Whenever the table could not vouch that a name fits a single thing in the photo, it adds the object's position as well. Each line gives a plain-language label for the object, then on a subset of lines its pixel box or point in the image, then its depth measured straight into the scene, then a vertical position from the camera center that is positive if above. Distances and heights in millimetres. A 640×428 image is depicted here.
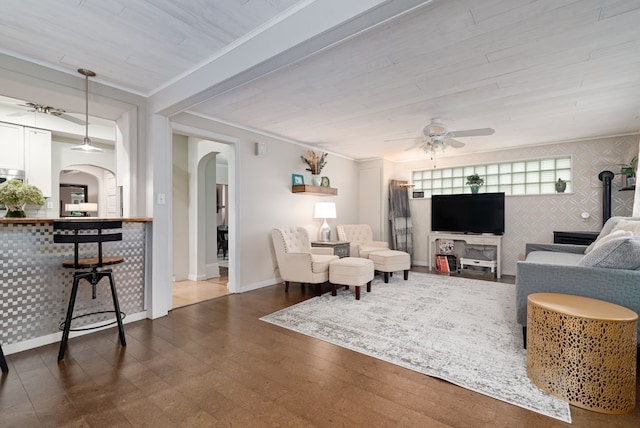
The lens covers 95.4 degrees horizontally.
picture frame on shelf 4996 +581
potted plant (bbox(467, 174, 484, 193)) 5581 +587
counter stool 2270 -401
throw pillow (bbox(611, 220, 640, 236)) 2671 -147
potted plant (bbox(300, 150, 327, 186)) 5254 +898
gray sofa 1983 -477
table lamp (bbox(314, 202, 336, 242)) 5199 -6
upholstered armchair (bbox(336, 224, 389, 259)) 5324 -491
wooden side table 4828 -550
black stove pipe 4473 +269
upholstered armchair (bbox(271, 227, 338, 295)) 3892 -663
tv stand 5203 -523
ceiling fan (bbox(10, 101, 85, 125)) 3848 +1412
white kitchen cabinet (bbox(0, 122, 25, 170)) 4250 +1011
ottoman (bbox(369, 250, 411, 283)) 4547 -780
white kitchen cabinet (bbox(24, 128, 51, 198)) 4480 +877
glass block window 5199 +695
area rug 1919 -1119
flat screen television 5344 -18
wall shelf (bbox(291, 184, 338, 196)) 4904 +404
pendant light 2641 +1243
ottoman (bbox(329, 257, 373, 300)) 3709 -783
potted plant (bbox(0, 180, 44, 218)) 2299 +145
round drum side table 1640 -839
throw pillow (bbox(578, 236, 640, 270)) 1989 -302
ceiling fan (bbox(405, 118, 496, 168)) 3808 +1036
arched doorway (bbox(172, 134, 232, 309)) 4898 +21
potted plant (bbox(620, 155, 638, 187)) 4133 +565
